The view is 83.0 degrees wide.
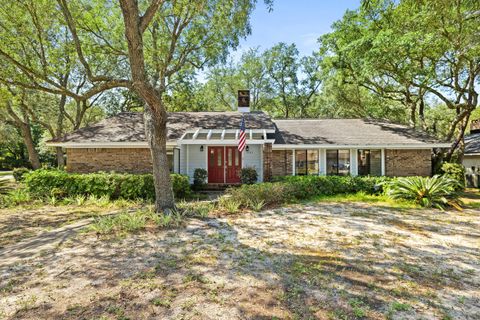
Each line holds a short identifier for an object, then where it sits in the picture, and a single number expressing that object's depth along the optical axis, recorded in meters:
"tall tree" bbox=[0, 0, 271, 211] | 8.30
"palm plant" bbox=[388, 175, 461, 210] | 10.45
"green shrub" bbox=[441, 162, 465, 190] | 13.93
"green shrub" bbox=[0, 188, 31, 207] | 10.95
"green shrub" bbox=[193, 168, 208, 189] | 14.38
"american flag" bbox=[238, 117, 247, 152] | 12.22
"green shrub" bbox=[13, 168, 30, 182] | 19.98
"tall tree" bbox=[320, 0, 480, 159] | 11.74
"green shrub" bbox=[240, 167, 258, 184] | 14.16
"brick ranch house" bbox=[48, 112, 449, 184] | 13.72
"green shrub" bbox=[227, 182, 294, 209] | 10.00
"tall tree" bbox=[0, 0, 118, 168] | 11.21
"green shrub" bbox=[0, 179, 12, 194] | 10.34
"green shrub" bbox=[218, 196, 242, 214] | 9.38
